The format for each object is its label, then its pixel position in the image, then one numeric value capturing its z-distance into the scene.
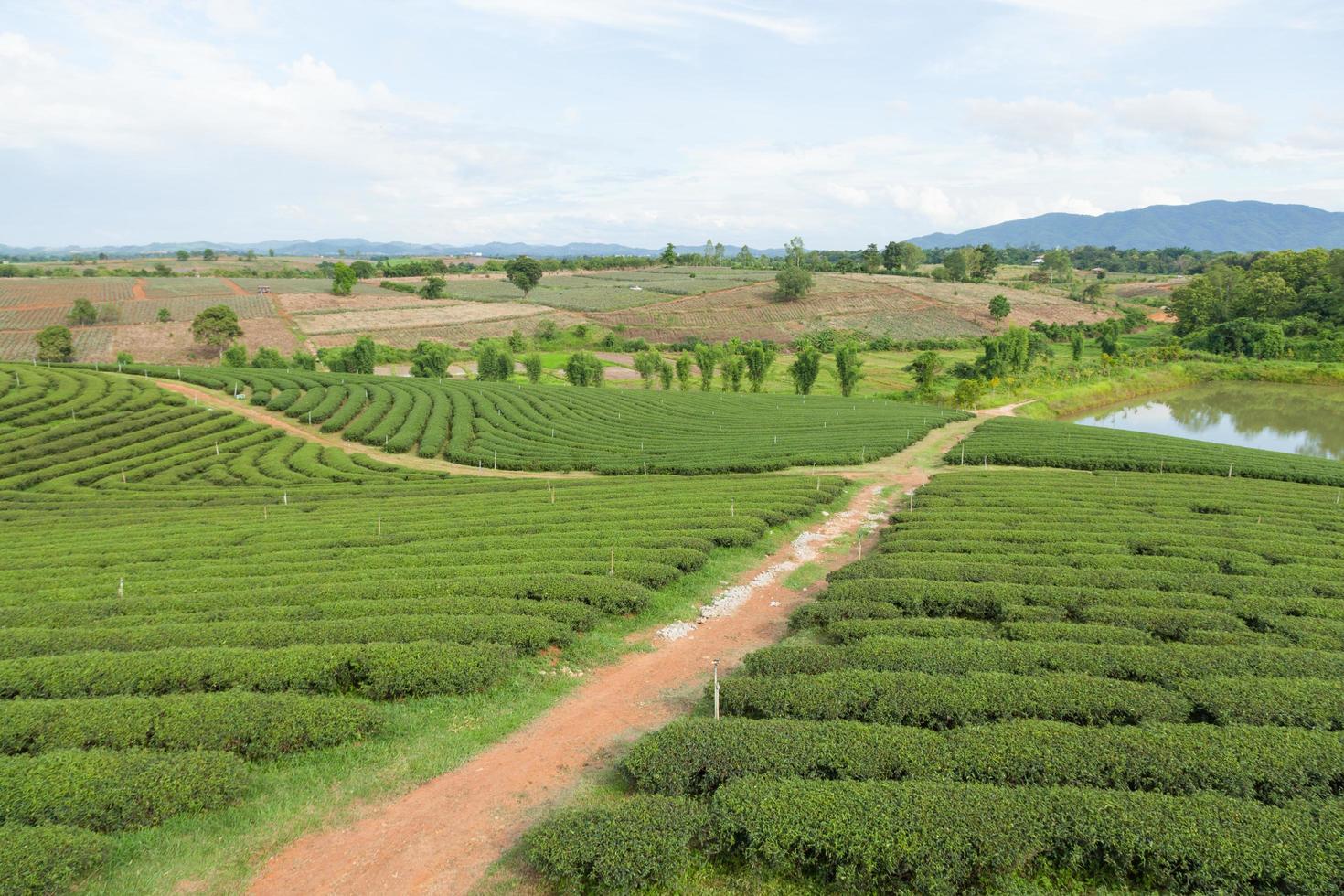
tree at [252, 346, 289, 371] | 82.94
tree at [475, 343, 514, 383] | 81.12
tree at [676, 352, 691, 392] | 79.56
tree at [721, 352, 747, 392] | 79.69
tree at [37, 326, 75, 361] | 77.25
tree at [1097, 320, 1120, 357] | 95.69
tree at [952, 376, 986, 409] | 65.81
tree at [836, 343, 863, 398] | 74.44
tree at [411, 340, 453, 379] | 84.38
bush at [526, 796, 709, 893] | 9.31
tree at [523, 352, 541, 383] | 80.19
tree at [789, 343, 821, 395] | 75.19
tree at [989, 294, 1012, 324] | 115.50
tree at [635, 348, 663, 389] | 81.00
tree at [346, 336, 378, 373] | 83.88
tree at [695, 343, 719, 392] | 79.94
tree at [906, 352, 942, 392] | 73.25
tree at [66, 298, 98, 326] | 95.56
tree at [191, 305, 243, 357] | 88.19
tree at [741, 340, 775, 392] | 78.38
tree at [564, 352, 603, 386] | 80.81
